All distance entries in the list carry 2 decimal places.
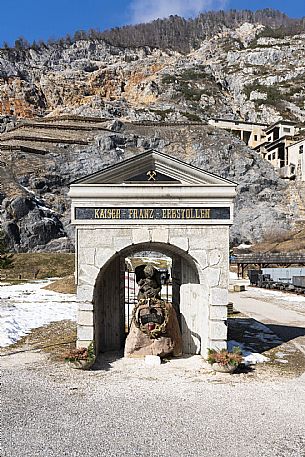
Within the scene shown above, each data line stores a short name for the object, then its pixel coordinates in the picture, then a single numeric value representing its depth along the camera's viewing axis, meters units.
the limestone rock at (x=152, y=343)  12.13
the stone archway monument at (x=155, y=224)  11.72
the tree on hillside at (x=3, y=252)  16.87
